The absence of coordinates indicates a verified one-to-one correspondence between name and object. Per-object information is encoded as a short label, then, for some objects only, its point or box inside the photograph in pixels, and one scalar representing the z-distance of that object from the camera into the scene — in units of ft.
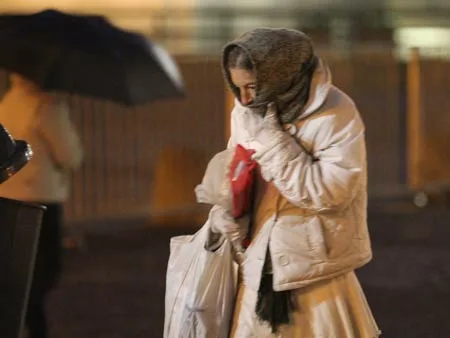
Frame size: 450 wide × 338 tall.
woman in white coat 23.43
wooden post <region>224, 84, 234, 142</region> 72.49
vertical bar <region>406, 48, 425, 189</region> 80.12
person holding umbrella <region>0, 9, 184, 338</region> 36.19
